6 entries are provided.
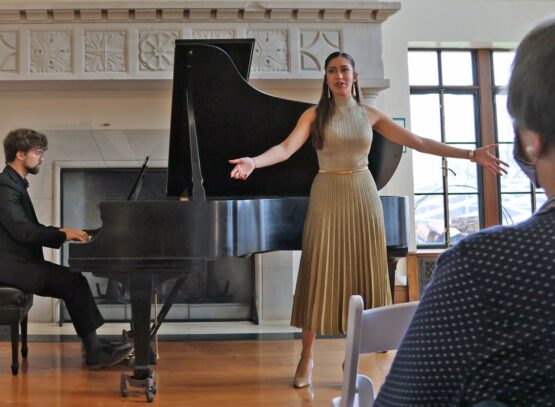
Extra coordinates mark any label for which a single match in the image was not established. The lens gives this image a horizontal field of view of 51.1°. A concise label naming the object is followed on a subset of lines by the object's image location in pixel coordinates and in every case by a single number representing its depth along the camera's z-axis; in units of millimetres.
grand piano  2441
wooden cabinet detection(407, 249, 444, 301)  4949
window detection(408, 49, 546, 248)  5531
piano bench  2914
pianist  3014
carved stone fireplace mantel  4609
